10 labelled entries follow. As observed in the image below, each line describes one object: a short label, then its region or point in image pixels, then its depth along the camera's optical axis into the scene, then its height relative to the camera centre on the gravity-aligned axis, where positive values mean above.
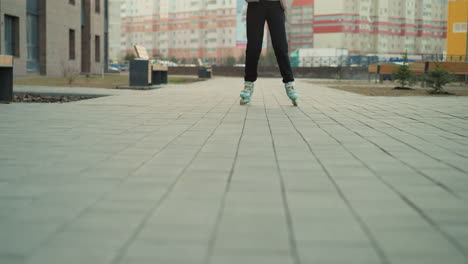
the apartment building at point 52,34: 26.09 +2.68
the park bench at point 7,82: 8.62 -0.02
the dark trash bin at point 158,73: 17.00 +0.31
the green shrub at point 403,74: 16.45 +0.36
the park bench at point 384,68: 24.66 +0.80
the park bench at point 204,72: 31.09 +0.62
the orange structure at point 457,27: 49.69 +5.49
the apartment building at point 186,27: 115.50 +12.78
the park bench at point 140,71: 15.05 +0.32
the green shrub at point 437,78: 13.37 +0.21
